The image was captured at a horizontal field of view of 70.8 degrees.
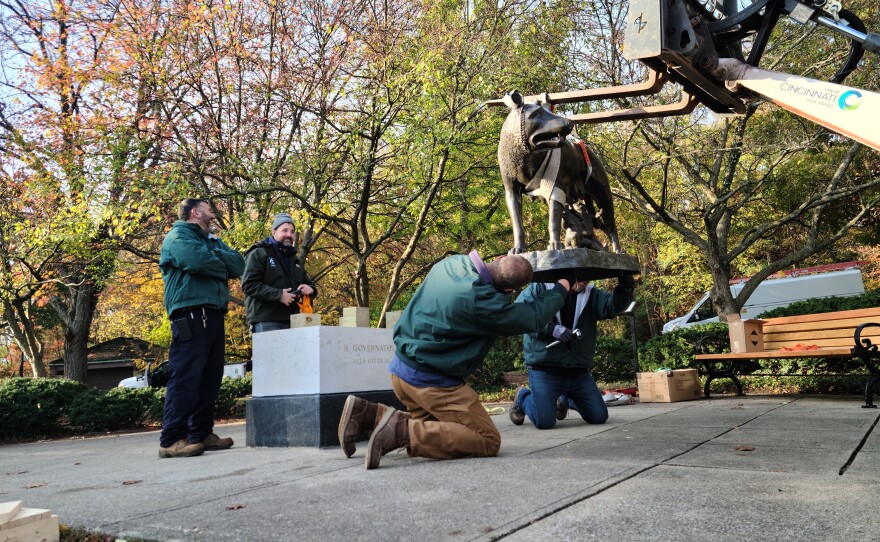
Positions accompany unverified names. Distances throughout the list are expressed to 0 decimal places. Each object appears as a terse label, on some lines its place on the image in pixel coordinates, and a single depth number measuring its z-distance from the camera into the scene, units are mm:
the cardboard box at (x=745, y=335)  8906
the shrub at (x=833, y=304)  11320
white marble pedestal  5320
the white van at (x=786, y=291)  18109
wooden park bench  7164
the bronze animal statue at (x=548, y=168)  4281
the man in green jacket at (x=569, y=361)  5789
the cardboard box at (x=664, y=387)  8578
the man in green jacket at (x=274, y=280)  5871
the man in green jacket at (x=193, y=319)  5133
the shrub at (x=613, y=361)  12953
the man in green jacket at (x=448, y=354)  3998
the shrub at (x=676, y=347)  11445
